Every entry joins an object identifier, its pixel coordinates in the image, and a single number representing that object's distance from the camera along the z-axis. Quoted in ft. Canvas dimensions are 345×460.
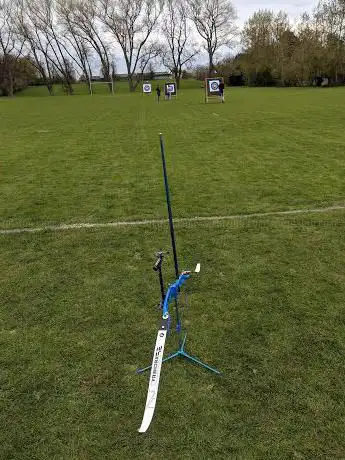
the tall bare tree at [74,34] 237.86
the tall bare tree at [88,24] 238.70
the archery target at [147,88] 190.64
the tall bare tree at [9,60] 241.55
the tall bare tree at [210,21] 269.44
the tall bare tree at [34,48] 239.71
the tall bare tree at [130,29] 247.09
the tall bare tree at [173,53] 275.80
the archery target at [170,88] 142.10
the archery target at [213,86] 119.07
